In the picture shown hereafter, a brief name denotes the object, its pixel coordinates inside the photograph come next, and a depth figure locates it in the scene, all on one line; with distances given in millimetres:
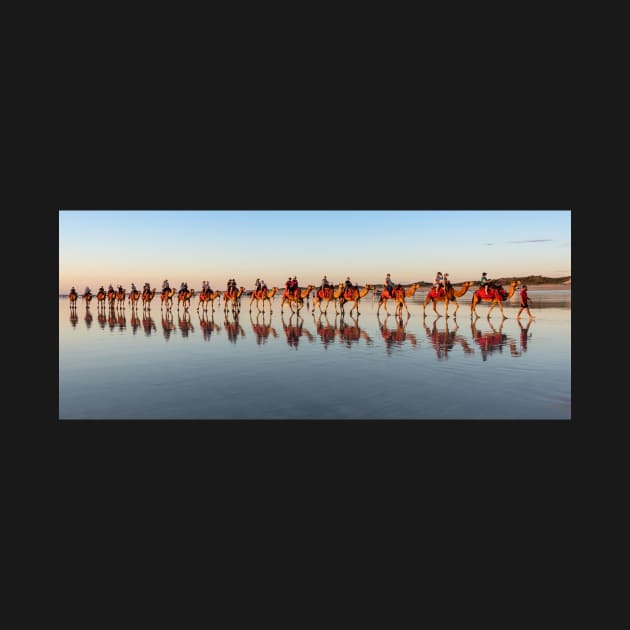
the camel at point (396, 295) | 25812
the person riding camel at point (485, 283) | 20950
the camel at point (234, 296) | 32781
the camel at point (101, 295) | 40594
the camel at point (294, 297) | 28394
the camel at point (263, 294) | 31877
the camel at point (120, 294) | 39331
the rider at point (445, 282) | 22412
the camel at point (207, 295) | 32844
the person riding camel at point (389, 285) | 25844
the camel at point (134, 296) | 38250
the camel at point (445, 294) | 22562
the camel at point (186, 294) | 33781
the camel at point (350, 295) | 28594
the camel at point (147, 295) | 38066
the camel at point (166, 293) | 34438
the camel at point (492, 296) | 21188
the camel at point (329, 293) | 28844
